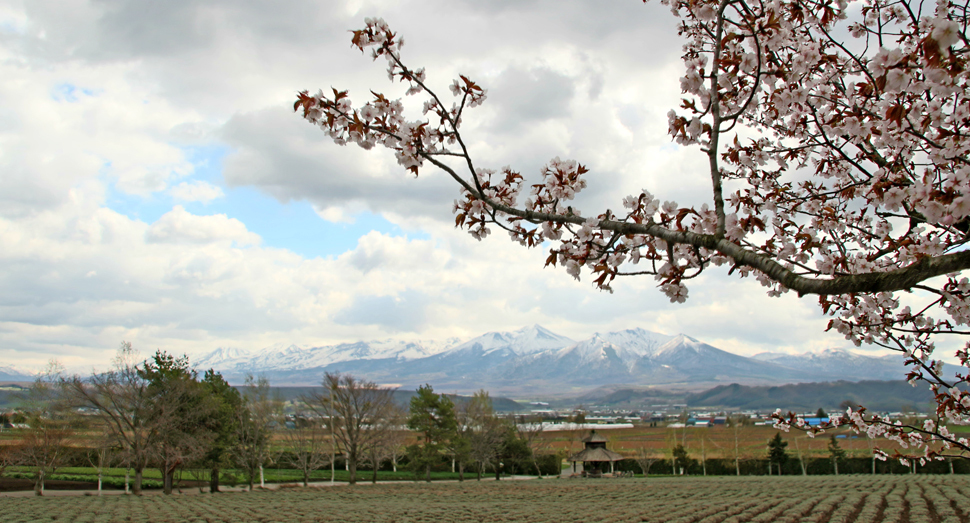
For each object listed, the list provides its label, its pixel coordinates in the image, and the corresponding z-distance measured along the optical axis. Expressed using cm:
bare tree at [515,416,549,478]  5269
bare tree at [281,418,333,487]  4094
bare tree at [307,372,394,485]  3931
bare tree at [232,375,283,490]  3531
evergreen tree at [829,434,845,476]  4621
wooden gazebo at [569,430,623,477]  4628
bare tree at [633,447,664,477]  5131
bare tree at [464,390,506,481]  4516
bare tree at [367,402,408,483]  4131
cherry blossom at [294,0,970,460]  214
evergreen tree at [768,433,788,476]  4594
